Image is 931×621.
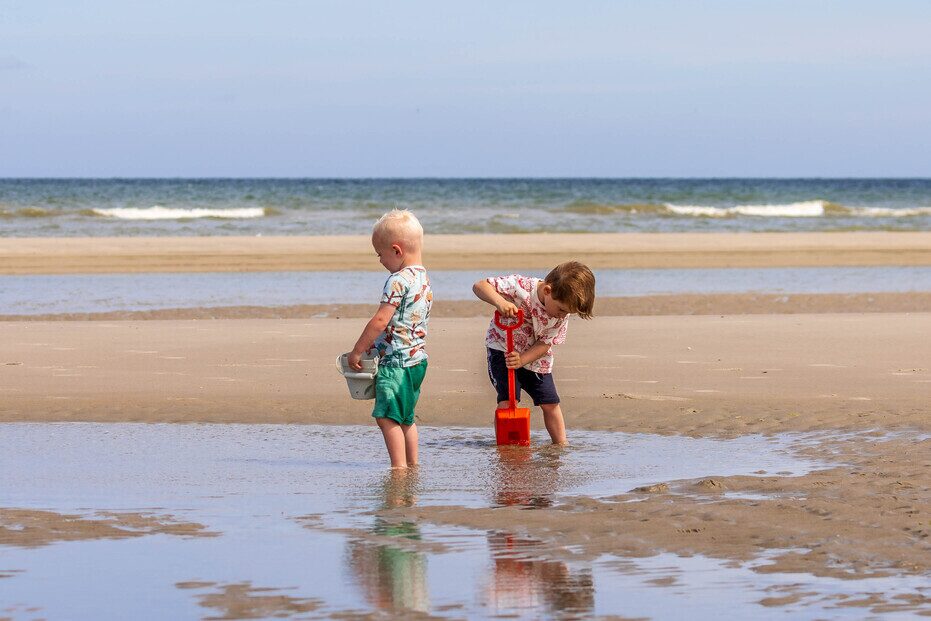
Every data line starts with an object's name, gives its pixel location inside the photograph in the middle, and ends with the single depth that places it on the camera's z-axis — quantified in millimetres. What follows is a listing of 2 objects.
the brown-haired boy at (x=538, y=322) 12109
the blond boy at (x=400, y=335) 11453
